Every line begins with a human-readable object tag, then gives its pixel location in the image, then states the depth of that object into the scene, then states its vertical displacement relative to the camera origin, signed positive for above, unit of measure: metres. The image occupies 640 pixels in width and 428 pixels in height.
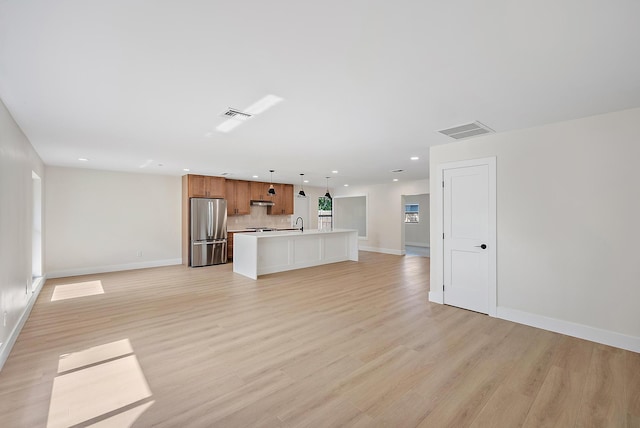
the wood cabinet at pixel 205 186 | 7.27 +0.74
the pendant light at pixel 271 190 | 6.87 +0.59
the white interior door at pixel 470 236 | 3.74 -0.33
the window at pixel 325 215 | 11.35 -0.06
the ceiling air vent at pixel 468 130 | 3.32 +1.05
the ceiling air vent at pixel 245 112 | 2.60 +1.06
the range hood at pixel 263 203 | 8.86 +0.33
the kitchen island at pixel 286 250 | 6.03 -0.90
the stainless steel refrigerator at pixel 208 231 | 7.23 -0.48
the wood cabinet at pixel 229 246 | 7.95 -0.94
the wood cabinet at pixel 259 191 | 8.79 +0.73
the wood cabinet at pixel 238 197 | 8.27 +0.50
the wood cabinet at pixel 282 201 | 9.47 +0.44
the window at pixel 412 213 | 11.88 +0.02
